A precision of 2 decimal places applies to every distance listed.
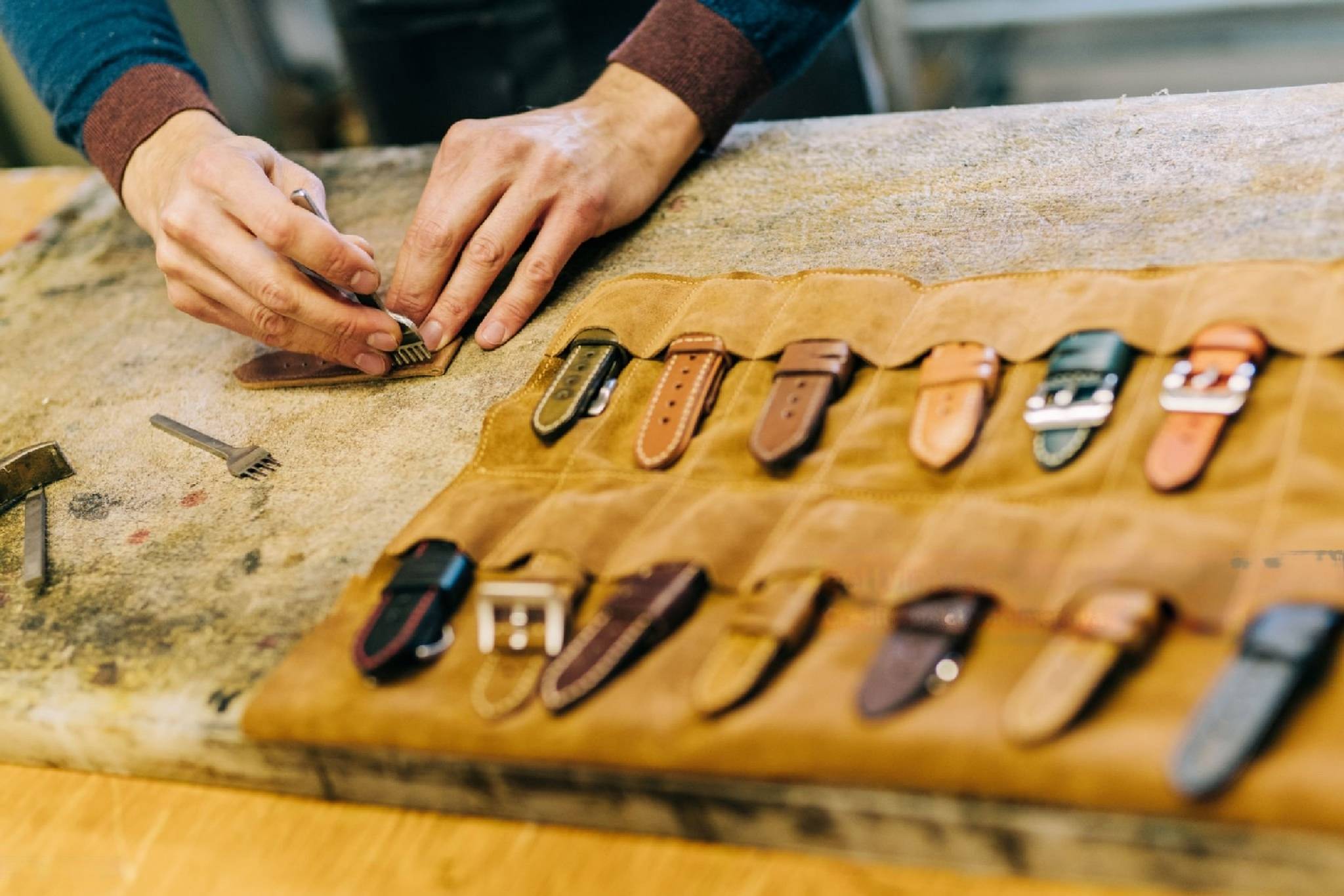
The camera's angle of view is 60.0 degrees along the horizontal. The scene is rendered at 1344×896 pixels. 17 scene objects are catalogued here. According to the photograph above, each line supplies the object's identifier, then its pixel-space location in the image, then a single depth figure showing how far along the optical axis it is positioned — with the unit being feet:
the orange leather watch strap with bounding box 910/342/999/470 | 3.65
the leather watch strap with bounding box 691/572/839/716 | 3.05
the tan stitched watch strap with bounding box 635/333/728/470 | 4.07
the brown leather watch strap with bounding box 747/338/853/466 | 3.84
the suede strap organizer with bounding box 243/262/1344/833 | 2.75
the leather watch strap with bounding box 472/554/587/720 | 3.28
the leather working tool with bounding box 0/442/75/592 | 4.80
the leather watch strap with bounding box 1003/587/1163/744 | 2.69
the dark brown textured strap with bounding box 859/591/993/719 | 2.89
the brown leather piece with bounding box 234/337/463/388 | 5.19
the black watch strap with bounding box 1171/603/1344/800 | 2.52
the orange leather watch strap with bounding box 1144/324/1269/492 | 3.28
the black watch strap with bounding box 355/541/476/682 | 3.45
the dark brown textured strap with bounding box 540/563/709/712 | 3.20
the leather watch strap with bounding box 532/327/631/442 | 4.33
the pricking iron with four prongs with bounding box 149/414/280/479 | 4.78
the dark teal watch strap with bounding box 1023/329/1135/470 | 3.52
